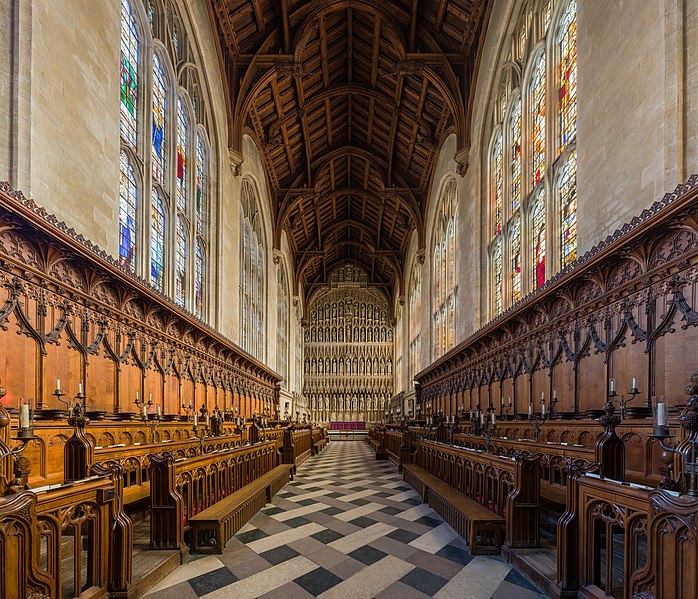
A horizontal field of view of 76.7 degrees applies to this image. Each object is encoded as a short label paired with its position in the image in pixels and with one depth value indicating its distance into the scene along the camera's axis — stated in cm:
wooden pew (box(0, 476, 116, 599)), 223
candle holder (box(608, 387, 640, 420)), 459
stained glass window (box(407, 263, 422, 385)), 2714
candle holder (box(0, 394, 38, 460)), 235
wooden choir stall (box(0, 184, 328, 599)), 270
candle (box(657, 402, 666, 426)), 255
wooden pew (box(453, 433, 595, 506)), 451
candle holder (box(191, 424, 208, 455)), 948
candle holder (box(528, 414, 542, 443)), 623
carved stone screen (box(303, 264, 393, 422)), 3638
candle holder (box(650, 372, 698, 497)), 216
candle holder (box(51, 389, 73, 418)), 483
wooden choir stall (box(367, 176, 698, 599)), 238
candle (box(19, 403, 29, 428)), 277
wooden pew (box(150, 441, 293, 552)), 409
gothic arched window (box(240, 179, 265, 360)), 1898
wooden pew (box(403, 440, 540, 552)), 406
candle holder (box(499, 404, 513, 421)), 997
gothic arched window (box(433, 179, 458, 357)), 1862
